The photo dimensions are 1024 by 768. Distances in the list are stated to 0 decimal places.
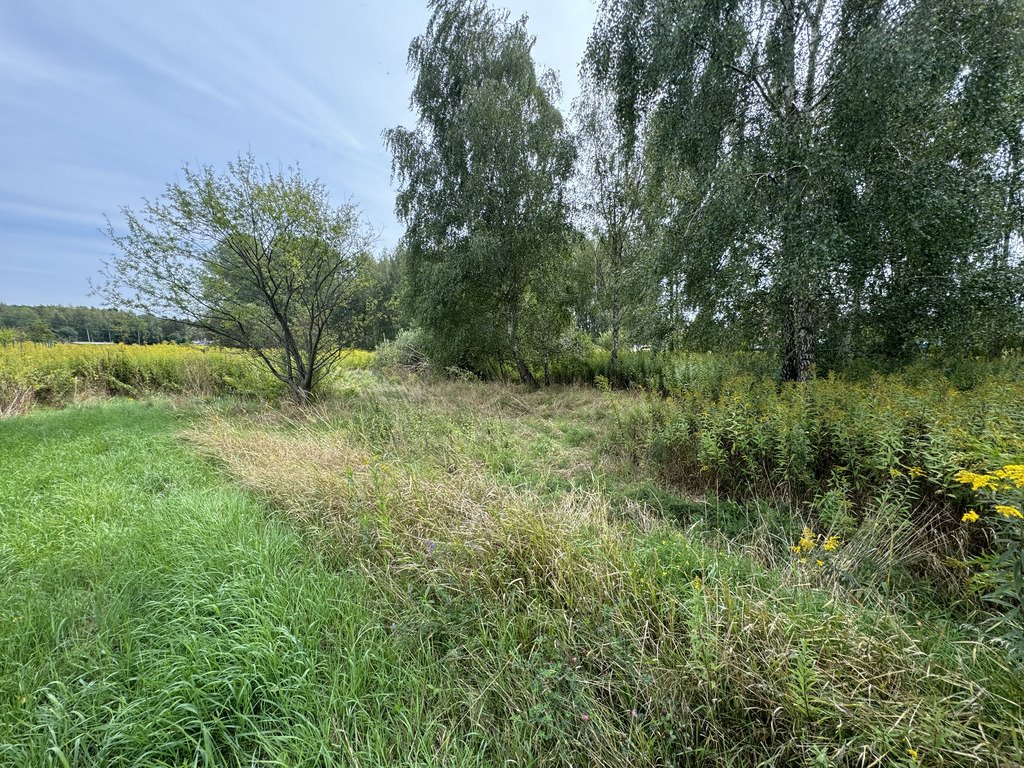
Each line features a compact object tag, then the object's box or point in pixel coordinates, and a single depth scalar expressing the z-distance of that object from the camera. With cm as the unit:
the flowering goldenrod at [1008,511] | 127
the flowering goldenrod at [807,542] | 195
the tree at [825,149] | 405
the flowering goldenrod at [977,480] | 148
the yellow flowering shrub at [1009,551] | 129
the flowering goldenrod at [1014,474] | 135
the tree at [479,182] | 920
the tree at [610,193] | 966
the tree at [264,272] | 613
